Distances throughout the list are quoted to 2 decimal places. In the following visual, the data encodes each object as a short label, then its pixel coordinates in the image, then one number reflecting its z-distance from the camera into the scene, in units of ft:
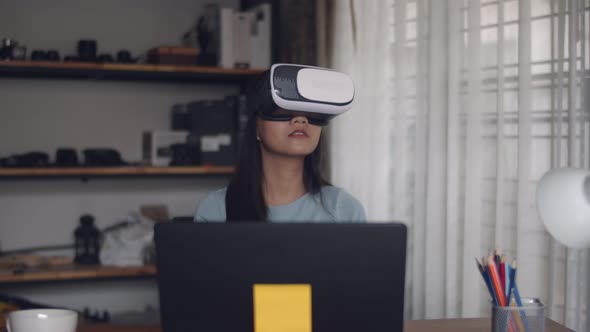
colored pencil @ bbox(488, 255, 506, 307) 3.78
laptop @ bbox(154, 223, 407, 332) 2.97
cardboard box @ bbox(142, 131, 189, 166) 11.32
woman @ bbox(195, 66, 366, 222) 5.16
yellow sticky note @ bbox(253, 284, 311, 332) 3.00
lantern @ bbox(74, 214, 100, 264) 11.12
